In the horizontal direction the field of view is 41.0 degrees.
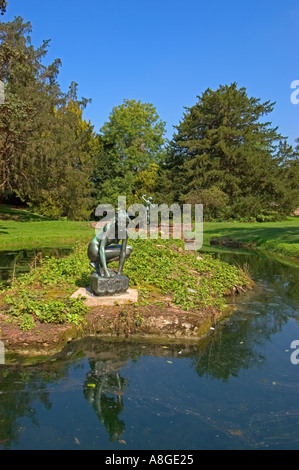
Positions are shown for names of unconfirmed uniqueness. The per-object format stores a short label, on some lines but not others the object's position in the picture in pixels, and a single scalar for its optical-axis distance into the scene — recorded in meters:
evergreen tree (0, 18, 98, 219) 21.93
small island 7.28
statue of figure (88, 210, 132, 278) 8.70
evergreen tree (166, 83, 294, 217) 39.50
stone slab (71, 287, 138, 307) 8.48
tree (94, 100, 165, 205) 46.00
